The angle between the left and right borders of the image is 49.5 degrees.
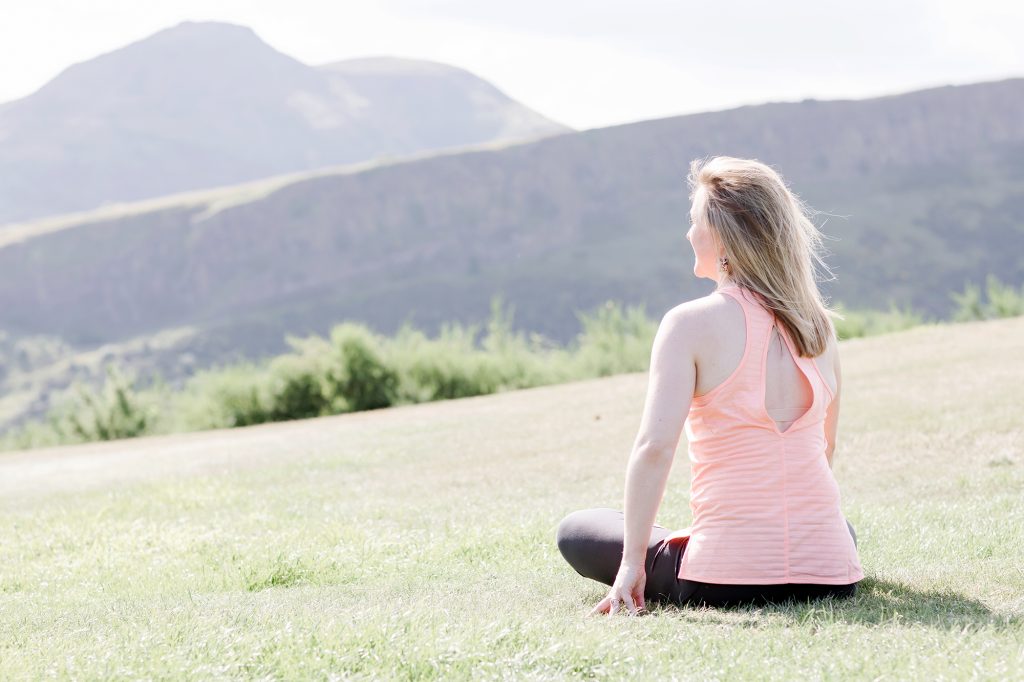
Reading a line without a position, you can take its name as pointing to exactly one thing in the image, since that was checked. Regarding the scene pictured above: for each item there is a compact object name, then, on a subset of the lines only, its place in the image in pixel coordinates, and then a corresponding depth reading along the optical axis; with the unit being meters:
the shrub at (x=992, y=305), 25.52
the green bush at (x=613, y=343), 24.30
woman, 3.49
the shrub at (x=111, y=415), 24.78
